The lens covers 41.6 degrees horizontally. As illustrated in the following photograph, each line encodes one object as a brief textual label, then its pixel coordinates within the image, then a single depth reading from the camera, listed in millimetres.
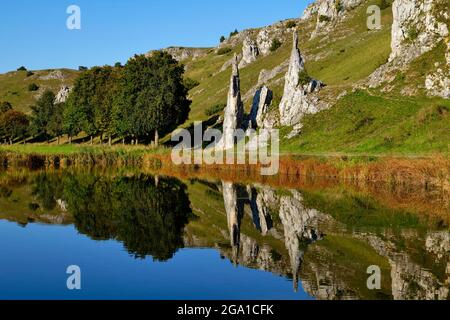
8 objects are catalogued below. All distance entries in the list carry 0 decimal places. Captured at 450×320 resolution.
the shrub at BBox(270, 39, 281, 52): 137138
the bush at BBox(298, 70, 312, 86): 77938
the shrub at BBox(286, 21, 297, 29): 144750
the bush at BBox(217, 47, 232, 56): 176375
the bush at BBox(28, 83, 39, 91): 187250
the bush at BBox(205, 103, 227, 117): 106750
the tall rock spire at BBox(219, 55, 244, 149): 80125
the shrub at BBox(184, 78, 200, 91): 147312
